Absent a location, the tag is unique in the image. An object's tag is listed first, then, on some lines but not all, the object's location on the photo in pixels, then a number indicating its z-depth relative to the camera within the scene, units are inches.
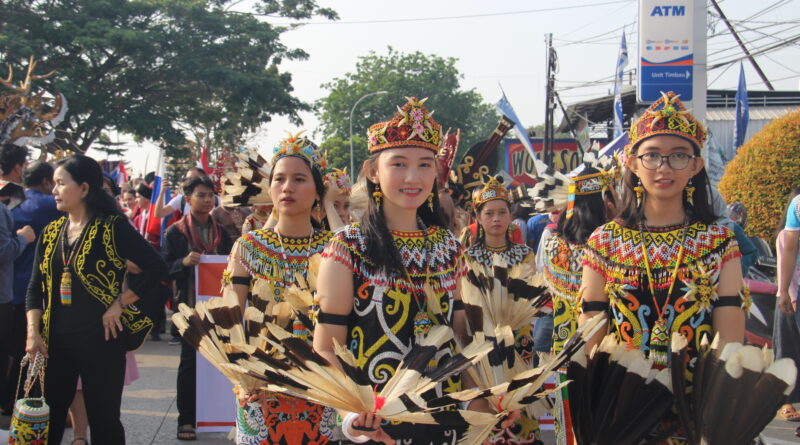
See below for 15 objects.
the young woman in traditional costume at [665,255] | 125.5
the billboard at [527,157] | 1143.0
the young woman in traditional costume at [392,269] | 118.0
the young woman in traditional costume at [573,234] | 214.8
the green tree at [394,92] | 2491.4
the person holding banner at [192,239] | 275.3
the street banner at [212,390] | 239.9
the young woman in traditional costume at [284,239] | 165.0
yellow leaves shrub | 448.8
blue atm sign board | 764.6
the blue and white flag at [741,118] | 863.1
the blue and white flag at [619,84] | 970.1
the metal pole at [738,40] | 850.6
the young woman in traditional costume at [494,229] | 252.5
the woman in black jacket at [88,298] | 179.6
